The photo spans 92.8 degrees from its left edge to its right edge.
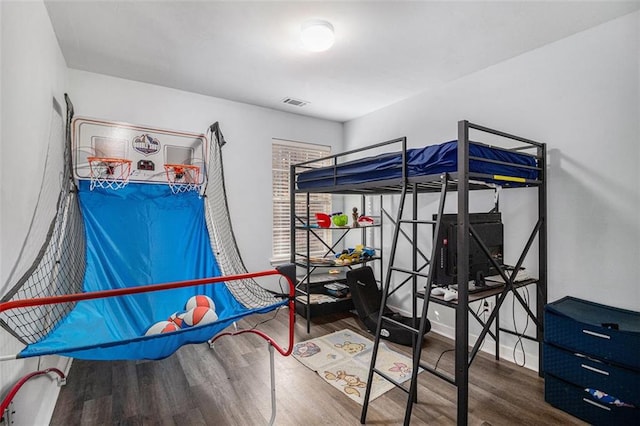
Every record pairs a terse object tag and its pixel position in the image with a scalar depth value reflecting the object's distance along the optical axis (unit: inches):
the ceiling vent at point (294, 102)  145.7
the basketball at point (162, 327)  79.2
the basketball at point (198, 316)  77.0
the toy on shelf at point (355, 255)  134.3
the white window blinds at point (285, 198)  162.7
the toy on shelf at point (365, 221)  146.0
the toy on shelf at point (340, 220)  141.0
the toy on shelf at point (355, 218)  146.4
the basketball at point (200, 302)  91.9
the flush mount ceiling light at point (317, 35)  83.9
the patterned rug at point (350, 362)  89.2
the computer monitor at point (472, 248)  77.5
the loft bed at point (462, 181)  69.4
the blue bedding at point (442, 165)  76.2
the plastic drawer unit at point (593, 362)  68.2
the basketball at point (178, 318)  84.2
